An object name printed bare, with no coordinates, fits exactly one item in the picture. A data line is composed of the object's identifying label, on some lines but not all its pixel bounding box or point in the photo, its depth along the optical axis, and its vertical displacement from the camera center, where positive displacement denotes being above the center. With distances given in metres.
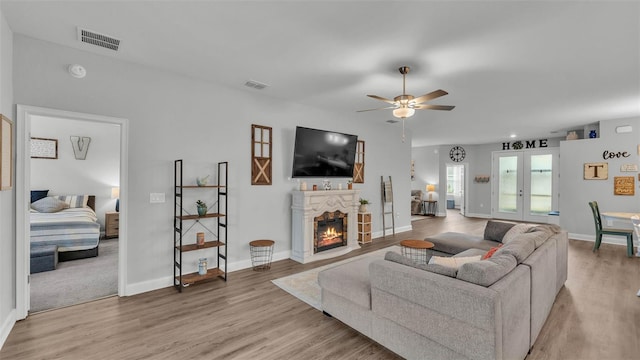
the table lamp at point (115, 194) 6.75 -0.34
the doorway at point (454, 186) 12.34 -0.16
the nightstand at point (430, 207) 10.55 -0.91
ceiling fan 3.41 +0.93
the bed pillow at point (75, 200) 6.21 -0.46
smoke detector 3.01 +1.14
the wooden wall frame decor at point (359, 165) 6.09 +0.35
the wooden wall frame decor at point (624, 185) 5.91 -0.02
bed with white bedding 4.35 -0.87
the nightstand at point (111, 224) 6.17 -0.96
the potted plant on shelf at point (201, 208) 3.71 -0.36
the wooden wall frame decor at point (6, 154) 2.25 +0.20
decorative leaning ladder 6.62 -0.42
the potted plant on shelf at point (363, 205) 5.86 -0.48
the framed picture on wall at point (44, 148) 6.05 +0.65
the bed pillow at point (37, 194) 5.94 -0.33
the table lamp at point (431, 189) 10.83 -0.26
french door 8.58 -0.04
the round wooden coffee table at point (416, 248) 3.93 -1.02
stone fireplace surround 4.70 -0.57
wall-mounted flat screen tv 4.90 +0.51
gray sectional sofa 1.75 -0.86
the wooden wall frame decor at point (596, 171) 6.18 +0.28
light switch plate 3.52 -0.23
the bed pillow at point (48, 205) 5.59 -0.51
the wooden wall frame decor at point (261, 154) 4.45 +0.42
